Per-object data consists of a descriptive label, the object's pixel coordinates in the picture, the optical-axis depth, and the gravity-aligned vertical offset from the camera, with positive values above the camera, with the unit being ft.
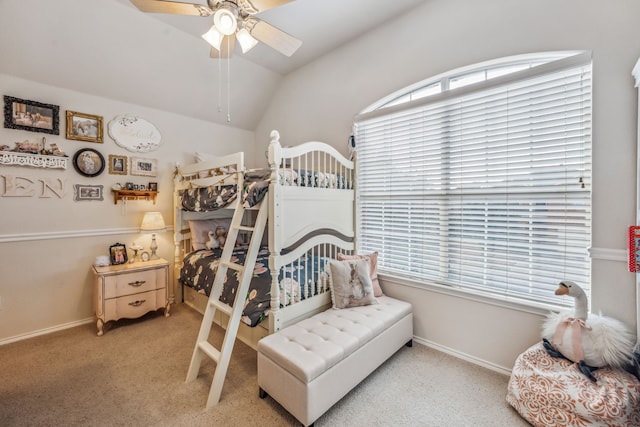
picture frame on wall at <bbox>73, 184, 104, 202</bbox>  9.42 +0.68
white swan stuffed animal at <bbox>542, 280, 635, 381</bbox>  4.87 -2.42
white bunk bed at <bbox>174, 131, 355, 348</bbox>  6.75 -0.27
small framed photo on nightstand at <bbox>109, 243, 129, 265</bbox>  9.77 -1.56
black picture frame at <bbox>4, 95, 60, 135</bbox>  8.20 +3.05
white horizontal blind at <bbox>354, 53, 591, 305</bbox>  6.00 +0.74
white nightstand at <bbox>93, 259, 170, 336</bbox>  8.75 -2.73
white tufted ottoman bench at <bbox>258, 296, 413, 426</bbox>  5.05 -3.05
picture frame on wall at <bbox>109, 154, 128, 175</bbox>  10.11 +1.78
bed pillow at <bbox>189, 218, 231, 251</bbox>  11.14 -0.83
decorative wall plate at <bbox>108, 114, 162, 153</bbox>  10.16 +3.07
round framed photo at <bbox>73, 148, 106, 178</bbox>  9.35 +1.75
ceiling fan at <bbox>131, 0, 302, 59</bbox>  5.08 +3.91
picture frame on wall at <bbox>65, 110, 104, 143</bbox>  9.22 +2.99
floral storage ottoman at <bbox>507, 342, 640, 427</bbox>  4.39 -3.22
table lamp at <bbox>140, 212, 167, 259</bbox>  10.32 -0.46
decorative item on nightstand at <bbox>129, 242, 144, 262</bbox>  10.34 -1.46
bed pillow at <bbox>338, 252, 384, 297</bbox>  8.63 -2.00
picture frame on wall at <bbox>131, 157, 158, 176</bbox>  10.62 +1.82
